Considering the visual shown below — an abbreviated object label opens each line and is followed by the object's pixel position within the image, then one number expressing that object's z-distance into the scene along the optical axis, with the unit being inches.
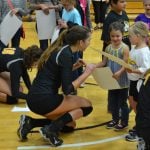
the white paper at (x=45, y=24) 261.0
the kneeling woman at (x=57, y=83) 175.7
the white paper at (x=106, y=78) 184.9
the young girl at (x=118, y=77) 188.8
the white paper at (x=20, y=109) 225.9
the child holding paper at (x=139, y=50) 167.3
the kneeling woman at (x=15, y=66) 211.0
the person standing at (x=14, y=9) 259.4
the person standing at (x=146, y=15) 225.9
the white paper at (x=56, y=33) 248.1
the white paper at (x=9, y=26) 256.7
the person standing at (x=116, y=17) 221.6
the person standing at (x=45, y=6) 256.9
